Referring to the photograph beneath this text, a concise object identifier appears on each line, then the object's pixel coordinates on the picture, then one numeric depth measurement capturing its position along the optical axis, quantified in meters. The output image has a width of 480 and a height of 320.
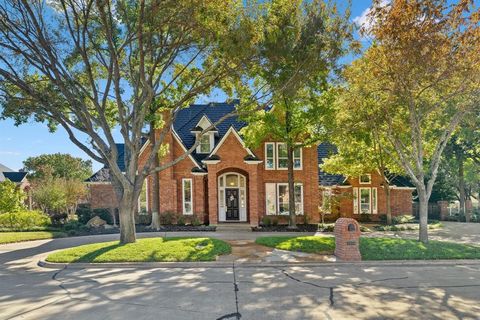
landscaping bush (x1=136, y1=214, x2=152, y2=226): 22.98
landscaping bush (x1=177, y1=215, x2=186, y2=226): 22.78
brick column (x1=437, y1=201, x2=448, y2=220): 29.33
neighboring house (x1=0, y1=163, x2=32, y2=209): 51.12
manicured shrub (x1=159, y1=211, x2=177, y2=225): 23.03
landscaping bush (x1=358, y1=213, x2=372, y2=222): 26.53
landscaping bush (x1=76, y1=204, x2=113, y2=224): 25.17
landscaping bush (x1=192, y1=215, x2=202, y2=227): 22.55
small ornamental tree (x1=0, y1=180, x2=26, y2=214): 21.53
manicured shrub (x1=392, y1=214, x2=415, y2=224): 24.22
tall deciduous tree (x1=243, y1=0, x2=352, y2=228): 13.45
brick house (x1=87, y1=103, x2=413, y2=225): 22.54
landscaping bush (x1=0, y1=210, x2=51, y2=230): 22.30
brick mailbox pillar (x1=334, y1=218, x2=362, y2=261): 11.66
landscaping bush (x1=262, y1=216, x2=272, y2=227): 22.62
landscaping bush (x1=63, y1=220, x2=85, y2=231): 22.07
